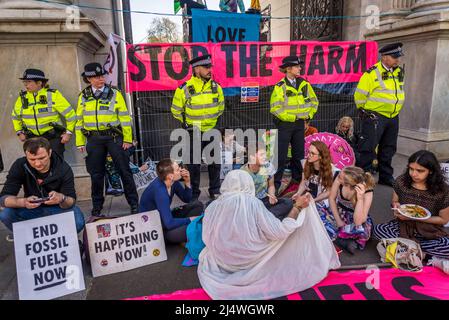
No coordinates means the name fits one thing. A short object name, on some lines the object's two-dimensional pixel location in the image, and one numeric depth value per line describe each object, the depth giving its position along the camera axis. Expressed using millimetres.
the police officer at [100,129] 4590
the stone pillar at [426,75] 6633
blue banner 7527
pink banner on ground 2908
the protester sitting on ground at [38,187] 3424
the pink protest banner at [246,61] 6023
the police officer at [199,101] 5004
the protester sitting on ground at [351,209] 3670
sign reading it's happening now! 3393
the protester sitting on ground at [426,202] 3512
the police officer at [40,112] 4645
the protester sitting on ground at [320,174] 4262
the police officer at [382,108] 5375
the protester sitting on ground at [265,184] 4470
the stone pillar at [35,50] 4867
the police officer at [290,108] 5359
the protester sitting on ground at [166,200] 3701
